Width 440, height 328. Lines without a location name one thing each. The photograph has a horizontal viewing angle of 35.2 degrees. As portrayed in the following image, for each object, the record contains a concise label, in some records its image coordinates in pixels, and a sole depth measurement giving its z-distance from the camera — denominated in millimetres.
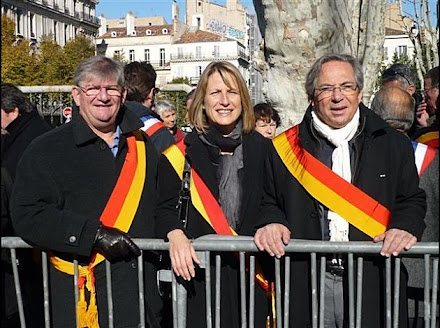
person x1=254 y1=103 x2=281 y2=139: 5418
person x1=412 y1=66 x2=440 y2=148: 3729
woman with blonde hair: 3424
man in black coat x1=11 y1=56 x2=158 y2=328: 3334
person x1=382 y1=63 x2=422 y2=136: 5223
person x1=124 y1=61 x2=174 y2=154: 4891
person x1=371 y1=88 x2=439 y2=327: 3354
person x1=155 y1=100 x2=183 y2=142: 7270
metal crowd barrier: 3084
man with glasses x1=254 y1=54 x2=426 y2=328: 3229
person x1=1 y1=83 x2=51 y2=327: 3691
